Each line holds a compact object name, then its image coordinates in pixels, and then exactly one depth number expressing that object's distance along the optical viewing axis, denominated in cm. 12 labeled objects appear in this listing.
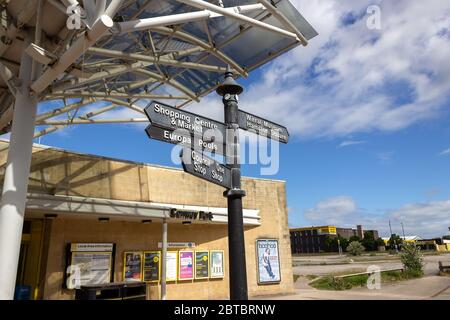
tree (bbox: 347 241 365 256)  7000
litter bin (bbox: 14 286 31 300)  1132
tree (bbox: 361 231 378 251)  8950
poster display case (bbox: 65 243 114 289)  1256
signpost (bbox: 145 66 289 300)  455
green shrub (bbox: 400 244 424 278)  2457
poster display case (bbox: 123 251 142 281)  1396
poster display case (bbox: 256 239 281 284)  1772
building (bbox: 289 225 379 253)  9700
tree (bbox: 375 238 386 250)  9101
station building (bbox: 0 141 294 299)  1226
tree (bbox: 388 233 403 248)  8744
